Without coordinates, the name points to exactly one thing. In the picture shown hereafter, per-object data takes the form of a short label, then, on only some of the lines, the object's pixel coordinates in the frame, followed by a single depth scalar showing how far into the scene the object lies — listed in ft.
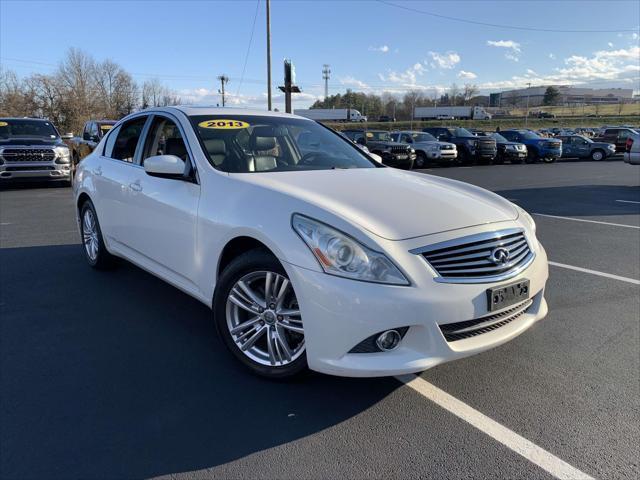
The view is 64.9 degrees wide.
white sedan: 8.46
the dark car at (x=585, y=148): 90.74
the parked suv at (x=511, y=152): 83.56
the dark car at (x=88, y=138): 53.81
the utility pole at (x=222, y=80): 208.95
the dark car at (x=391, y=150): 67.56
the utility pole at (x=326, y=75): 335.47
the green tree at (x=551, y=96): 444.55
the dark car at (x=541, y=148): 86.48
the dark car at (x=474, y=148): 79.36
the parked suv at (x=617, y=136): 98.17
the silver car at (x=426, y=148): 74.49
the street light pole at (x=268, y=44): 80.02
